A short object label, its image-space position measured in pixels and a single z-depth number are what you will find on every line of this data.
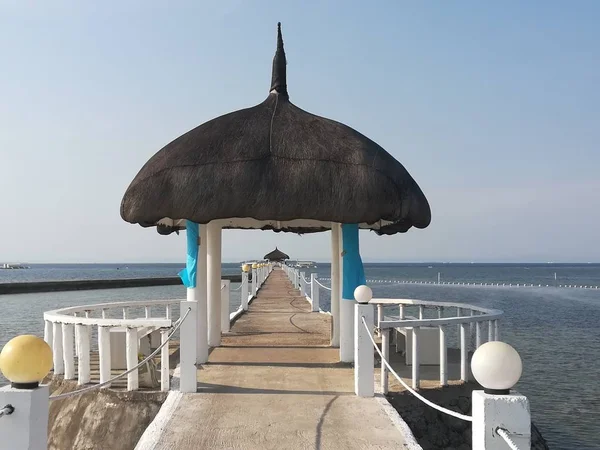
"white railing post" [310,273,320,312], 18.73
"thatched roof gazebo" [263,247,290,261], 56.94
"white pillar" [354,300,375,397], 7.10
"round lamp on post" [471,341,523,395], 3.28
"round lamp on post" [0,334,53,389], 3.55
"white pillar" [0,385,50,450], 3.55
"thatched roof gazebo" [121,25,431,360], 8.13
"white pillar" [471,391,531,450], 3.25
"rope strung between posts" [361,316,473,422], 6.67
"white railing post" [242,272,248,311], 19.55
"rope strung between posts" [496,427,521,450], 3.15
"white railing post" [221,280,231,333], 13.12
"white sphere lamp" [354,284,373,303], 7.28
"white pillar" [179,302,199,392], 7.08
